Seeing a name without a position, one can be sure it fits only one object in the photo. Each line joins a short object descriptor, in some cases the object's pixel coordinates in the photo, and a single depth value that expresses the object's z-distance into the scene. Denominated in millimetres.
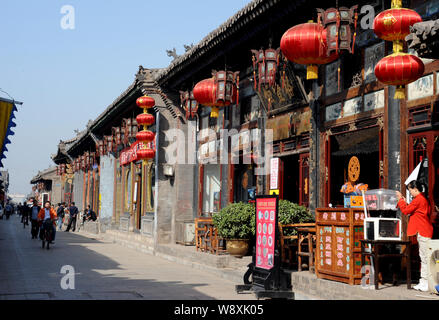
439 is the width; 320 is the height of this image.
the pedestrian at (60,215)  32531
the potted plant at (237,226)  12000
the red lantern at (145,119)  18141
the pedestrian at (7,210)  57622
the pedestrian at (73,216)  31903
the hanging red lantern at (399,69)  7359
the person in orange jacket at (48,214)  19469
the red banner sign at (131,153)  20536
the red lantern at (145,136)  18484
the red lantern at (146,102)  17922
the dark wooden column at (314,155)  11086
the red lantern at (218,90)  13188
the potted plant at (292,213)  10578
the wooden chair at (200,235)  14070
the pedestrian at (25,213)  39931
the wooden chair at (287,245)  10461
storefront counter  8219
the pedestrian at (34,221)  24625
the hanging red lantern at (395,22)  7309
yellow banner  11609
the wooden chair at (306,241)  9594
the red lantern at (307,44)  8891
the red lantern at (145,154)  18641
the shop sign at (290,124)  11539
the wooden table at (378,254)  7762
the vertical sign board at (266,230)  9062
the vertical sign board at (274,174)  11924
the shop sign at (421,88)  8367
